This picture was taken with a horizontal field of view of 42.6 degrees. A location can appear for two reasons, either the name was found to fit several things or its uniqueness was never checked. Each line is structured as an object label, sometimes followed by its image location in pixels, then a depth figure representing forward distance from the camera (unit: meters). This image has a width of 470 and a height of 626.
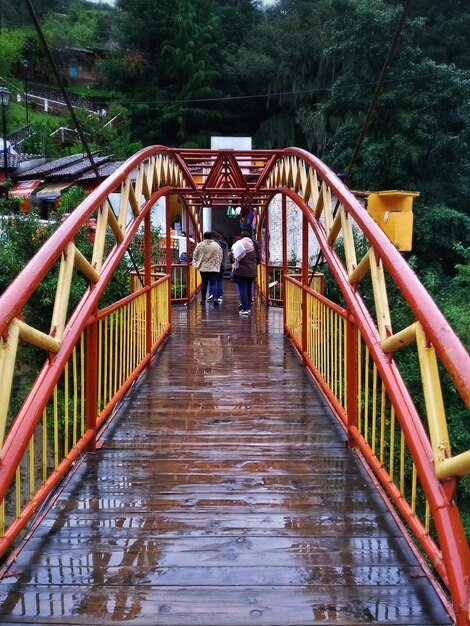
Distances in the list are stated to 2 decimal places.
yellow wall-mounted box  9.89
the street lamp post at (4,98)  14.53
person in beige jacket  10.42
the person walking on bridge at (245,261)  9.83
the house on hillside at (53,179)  23.77
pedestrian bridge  2.30
